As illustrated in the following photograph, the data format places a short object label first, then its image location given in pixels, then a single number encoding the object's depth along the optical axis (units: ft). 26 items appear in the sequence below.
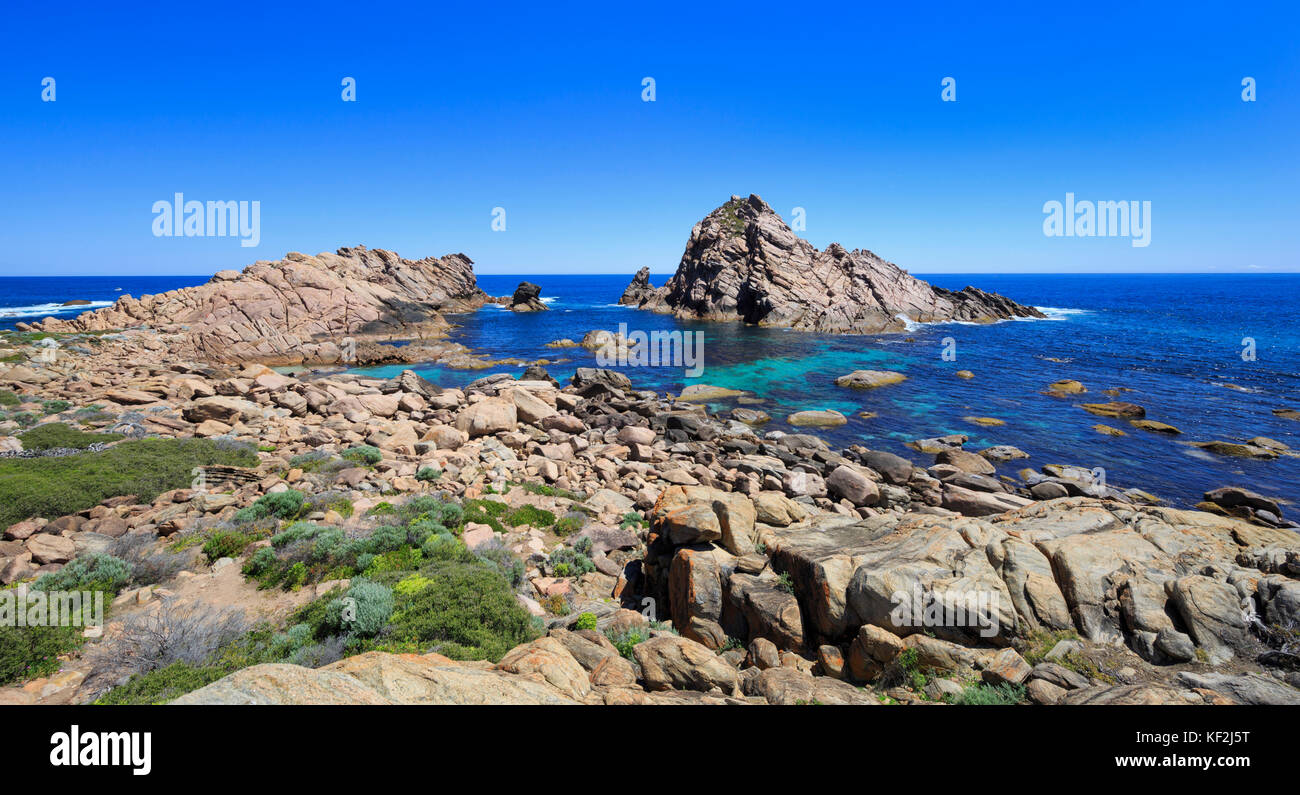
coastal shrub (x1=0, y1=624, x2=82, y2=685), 23.59
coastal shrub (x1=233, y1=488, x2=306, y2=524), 42.63
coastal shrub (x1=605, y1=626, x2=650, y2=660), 29.12
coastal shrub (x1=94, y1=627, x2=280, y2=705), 21.12
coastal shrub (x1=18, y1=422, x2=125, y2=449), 56.13
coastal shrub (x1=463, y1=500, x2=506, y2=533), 46.68
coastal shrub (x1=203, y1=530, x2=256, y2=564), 36.60
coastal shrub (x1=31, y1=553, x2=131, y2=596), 30.71
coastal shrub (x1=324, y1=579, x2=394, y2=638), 27.84
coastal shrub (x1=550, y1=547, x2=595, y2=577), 41.27
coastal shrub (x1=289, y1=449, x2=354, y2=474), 54.29
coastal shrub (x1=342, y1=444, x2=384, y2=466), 58.48
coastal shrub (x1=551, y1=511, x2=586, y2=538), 48.16
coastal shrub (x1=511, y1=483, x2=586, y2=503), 56.59
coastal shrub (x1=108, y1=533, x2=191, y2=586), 33.37
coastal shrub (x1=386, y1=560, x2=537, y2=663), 27.22
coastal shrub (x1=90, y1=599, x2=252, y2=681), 24.36
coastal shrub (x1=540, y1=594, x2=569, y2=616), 35.88
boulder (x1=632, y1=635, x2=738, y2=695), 25.13
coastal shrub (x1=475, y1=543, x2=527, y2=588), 37.56
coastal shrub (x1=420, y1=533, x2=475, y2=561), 37.93
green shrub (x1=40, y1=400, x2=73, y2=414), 73.26
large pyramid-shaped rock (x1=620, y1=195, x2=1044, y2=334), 255.50
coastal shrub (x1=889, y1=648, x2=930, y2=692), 24.25
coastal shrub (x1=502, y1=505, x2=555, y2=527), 48.60
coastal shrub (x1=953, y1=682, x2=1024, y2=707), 21.48
